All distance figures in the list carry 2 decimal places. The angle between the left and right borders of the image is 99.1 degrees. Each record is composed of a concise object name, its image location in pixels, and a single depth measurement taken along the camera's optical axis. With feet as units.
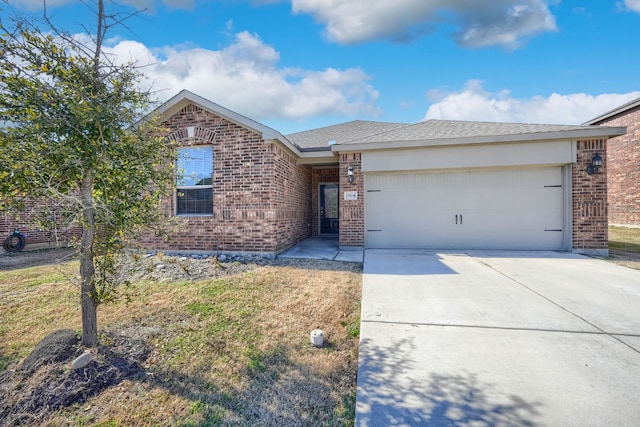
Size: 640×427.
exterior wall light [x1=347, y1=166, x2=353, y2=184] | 26.04
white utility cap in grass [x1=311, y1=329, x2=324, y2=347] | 9.35
